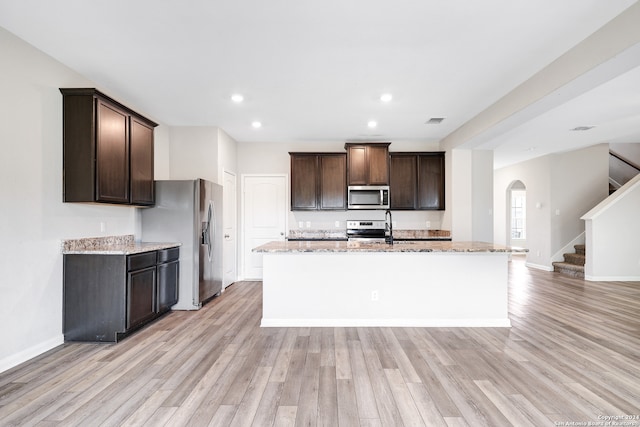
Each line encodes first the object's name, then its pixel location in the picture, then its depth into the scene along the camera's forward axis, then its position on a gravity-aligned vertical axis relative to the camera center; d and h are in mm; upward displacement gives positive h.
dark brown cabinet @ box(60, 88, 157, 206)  3158 +657
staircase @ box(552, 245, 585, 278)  6484 -1075
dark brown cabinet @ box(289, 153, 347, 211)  5945 +600
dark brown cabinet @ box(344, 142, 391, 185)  5844 +865
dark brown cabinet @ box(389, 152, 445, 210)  6035 +598
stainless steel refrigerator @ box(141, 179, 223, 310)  4324 -200
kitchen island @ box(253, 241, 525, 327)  3650 -868
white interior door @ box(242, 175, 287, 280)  6277 -10
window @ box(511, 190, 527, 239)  11264 +38
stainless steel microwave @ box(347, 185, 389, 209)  5836 +287
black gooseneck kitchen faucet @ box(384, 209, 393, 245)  4021 -317
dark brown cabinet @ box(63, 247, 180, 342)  3184 -842
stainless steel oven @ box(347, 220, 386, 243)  6000 -327
